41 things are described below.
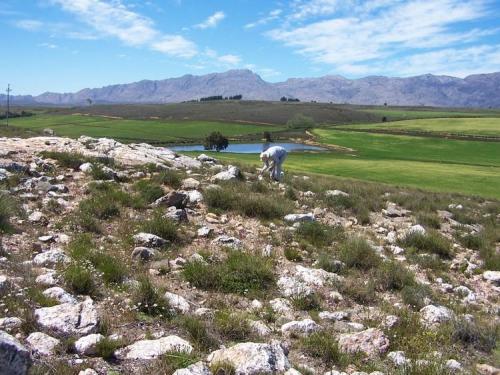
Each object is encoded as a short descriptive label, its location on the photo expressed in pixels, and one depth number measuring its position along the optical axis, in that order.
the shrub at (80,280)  7.31
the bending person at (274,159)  19.92
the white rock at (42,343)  5.39
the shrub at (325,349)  6.30
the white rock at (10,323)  5.66
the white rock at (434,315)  7.71
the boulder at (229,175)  17.47
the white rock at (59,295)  6.73
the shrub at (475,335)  7.13
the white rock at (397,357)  6.16
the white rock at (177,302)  7.27
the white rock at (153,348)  5.77
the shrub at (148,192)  13.35
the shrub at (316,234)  11.91
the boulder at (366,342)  6.55
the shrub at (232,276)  8.50
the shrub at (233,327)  6.59
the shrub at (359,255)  10.50
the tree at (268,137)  110.71
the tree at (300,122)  141.12
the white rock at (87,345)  5.61
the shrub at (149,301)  7.03
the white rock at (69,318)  5.92
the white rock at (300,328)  6.99
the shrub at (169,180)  15.55
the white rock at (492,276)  10.80
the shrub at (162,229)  10.61
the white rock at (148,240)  10.09
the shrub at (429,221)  15.74
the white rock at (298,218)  13.23
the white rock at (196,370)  5.20
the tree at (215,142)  88.94
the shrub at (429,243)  12.50
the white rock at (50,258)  8.04
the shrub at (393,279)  9.55
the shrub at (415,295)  8.66
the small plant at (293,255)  10.45
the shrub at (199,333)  6.23
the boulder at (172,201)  13.02
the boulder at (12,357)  4.19
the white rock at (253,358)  5.48
